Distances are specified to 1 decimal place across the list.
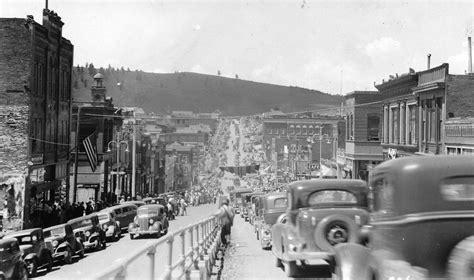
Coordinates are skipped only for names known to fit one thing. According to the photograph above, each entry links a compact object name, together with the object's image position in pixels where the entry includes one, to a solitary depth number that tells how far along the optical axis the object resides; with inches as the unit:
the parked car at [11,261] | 677.9
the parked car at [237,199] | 2225.8
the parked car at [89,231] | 1032.8
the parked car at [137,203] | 1543.3
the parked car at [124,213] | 1339.6
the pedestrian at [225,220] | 858.8
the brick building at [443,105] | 1519.4
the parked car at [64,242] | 908.6
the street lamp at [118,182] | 2433.8
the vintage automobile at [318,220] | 489.4
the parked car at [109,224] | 1203.6
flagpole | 1618.6
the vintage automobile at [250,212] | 1377.0
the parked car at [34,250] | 796.6
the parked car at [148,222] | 1221.7
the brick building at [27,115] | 1460.4
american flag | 1679.4
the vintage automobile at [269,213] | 828.6
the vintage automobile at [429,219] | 298.5
